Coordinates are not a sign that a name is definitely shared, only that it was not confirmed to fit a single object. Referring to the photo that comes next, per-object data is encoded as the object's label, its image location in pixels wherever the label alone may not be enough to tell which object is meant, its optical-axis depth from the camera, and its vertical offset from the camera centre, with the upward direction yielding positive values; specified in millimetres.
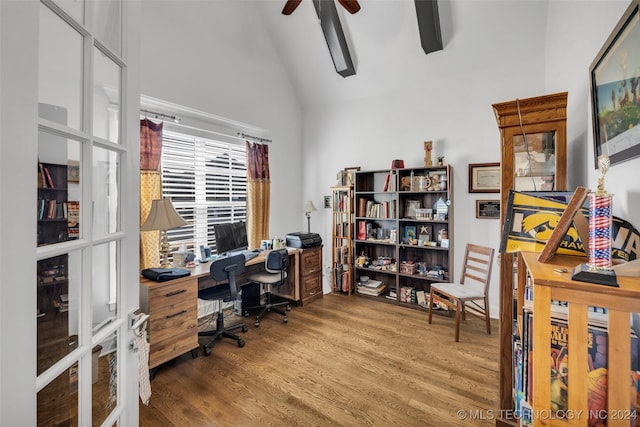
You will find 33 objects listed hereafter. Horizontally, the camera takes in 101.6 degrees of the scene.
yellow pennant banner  911 -56
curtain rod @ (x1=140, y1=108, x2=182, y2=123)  2629 +1035
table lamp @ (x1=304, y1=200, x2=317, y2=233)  4066 +81
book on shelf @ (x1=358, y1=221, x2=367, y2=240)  3874 -250
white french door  504 +3
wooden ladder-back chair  2658 -812
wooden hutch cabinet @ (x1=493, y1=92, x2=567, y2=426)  1520 +343
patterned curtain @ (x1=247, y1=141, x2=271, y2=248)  3639 +282
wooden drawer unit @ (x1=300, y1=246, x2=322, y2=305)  3488 -845
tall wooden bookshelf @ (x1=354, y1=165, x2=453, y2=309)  3301 -257
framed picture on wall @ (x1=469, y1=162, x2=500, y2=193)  3021 +429
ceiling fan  2768 +2247
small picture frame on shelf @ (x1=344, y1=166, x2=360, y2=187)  3904 +571
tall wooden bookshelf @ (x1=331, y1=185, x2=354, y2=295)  3902 -399
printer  3537 -371
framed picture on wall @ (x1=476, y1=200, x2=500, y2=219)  3053 +56
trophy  697 -51
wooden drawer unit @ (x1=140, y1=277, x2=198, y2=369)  2070 -870
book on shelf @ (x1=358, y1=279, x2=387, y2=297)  3710 -1070
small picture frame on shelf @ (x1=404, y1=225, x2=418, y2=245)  3480 -289
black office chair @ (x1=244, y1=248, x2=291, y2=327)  2998 -731
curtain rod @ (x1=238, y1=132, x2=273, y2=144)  3617 +1085
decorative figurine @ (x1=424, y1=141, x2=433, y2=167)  3347 +806
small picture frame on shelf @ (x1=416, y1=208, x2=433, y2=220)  3381 +6
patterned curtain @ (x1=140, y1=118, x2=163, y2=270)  2533 +306
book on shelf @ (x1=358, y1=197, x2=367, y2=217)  3862 +94
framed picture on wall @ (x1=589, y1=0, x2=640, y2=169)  886 +481
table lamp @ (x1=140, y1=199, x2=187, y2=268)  2260 -46
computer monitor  2959 -283
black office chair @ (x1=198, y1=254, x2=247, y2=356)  2436 -793
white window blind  2986 +382
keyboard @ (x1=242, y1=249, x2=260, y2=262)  3070 -502
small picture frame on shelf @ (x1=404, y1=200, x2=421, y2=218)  3549 +75
